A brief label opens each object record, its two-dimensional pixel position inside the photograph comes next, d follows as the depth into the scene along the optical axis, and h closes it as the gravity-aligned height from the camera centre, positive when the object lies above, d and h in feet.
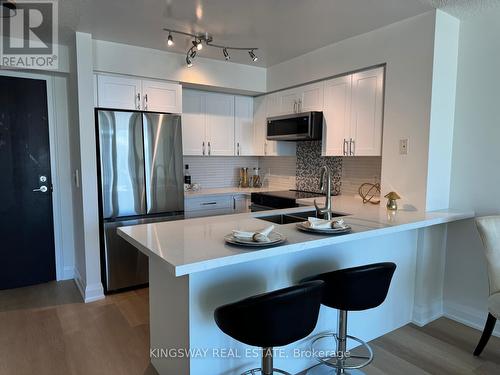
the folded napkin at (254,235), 5.50 -1.26
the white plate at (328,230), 6.33 -1.32
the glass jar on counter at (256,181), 16.05 -1.05
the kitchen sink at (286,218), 8.46 -1.47
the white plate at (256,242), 5.43 -1.34
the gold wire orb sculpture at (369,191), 11.26 -1.06
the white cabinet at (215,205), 12.91 -1.85
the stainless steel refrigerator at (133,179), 10.70 -0.70
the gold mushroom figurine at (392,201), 8.82 -1.07
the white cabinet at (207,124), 13.58 +1.40
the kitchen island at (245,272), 5.65 -2.25
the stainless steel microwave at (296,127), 11.59 +1.14
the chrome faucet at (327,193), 7.61 -0.77
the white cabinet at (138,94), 10.82 +2.09
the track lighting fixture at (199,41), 9.64 +3.46
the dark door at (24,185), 11.07 -0.94
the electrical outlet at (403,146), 9.09 +0.36
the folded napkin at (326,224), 6.50 -1.24
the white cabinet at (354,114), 9.93 +1.39
